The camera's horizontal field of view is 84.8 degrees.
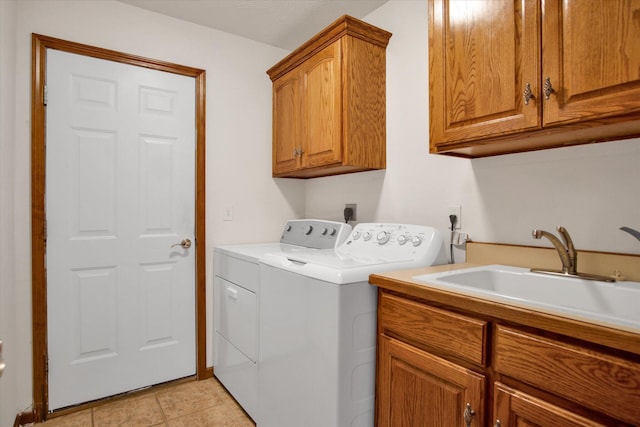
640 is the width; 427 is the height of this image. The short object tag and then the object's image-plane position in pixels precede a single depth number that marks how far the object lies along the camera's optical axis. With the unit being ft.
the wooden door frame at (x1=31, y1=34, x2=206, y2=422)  6.07
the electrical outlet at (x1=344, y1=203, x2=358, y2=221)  7.47
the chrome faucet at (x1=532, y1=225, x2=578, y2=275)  3.83
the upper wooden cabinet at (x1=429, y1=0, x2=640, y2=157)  3.02
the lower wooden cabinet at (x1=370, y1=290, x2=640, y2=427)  2.37
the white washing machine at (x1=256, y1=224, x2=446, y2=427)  4.06
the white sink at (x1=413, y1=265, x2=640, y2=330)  2.74
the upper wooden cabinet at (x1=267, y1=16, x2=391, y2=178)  6.26
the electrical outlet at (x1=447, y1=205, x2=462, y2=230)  5.43
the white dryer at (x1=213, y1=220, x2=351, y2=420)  6.08
